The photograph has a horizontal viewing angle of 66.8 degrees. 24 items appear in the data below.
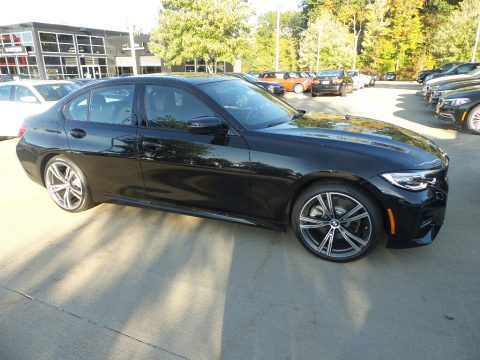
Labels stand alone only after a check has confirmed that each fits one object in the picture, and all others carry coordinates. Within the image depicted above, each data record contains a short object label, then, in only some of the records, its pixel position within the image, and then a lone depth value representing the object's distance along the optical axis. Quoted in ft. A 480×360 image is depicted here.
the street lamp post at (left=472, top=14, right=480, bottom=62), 97.19
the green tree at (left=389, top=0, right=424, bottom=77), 163.12
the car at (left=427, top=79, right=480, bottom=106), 34.05
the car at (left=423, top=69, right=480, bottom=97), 45.15
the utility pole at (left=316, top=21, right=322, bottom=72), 146.72
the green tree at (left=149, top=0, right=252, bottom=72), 71.41
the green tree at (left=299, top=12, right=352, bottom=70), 155.43
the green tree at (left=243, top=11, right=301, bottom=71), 185.26
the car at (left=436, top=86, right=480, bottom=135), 27.94
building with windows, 118.62
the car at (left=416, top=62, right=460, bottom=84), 77.92
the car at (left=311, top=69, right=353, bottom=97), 65.21
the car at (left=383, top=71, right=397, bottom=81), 160.35
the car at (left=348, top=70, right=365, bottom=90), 84.52
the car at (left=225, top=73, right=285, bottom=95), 63.87
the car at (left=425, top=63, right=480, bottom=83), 59.41
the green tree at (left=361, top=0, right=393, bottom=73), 164.14
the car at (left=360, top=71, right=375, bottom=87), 94.03
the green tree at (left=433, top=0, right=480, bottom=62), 118.42
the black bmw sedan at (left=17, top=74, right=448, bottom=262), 9.70
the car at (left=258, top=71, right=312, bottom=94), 79.25
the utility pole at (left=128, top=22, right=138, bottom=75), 56.26
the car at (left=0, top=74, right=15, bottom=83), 88.38
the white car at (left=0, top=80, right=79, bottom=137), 29.43
